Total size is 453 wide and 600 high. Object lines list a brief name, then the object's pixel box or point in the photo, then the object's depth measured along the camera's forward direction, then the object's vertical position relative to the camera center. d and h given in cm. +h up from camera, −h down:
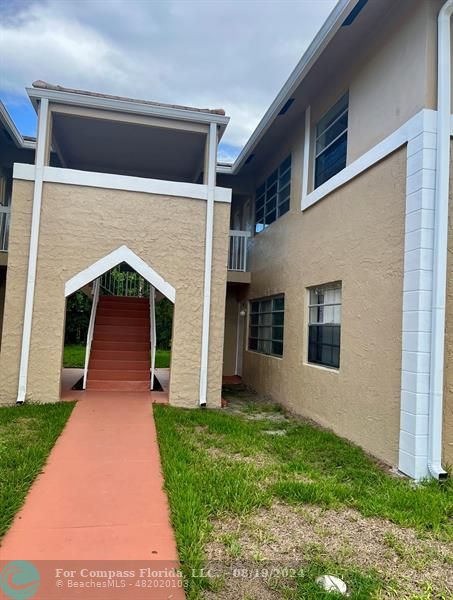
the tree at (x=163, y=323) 1898 -13
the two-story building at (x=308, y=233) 481 +153
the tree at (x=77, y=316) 1767 +2
